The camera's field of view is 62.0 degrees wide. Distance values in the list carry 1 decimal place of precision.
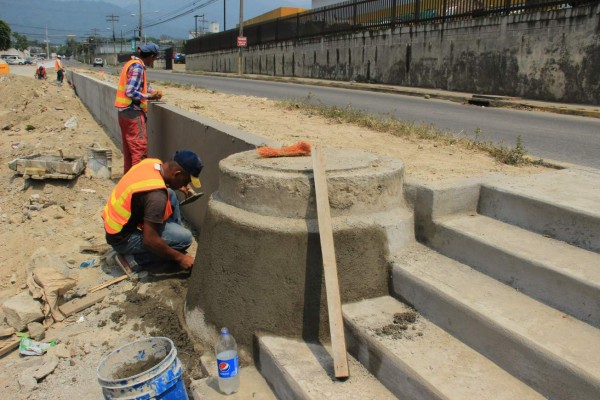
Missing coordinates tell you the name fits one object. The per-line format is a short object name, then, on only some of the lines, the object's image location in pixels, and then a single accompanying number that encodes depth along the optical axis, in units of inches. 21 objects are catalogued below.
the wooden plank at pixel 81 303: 166.4
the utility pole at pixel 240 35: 1357.0
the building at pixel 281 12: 1886.1
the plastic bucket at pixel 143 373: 107.8
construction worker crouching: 159.5
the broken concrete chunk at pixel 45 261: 190.0
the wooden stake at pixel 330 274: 104.4
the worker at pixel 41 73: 1372.3
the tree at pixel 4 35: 3076.5
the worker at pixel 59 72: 1132.5
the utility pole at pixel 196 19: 3405.5
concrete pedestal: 119.6
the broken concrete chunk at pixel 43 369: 136.1
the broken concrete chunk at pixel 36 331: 155.2
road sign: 1370.6
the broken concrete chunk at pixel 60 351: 144.7
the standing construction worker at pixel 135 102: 259.9
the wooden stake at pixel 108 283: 179.8
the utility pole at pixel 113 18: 3999.8
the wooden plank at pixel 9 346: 149.5
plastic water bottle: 110.6
